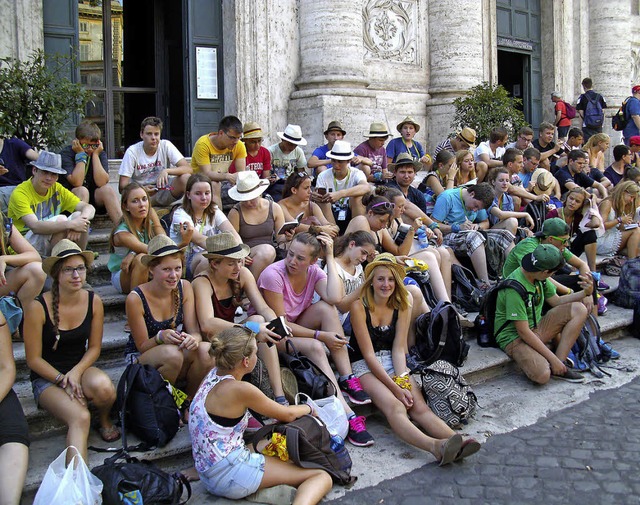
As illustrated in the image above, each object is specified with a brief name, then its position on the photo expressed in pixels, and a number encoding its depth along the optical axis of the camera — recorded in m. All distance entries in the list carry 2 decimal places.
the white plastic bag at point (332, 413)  4.80
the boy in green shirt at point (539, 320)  6.35
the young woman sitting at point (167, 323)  4.95
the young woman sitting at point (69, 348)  4.62
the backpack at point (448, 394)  5.34
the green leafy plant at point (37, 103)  7.53
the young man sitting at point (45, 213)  6.19
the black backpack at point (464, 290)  7.52
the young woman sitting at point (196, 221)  6.32
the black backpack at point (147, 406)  4.66
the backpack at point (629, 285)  8.30
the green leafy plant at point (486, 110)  11.76
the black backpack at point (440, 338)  5.84
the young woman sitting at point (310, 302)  5.48
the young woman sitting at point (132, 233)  6.14
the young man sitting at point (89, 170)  7.14
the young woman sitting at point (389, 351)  5.14
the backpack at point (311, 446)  4.34
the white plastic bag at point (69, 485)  3.75
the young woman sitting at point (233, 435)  4.19
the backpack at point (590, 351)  6.69
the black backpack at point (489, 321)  6.67
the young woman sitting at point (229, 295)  5.12
